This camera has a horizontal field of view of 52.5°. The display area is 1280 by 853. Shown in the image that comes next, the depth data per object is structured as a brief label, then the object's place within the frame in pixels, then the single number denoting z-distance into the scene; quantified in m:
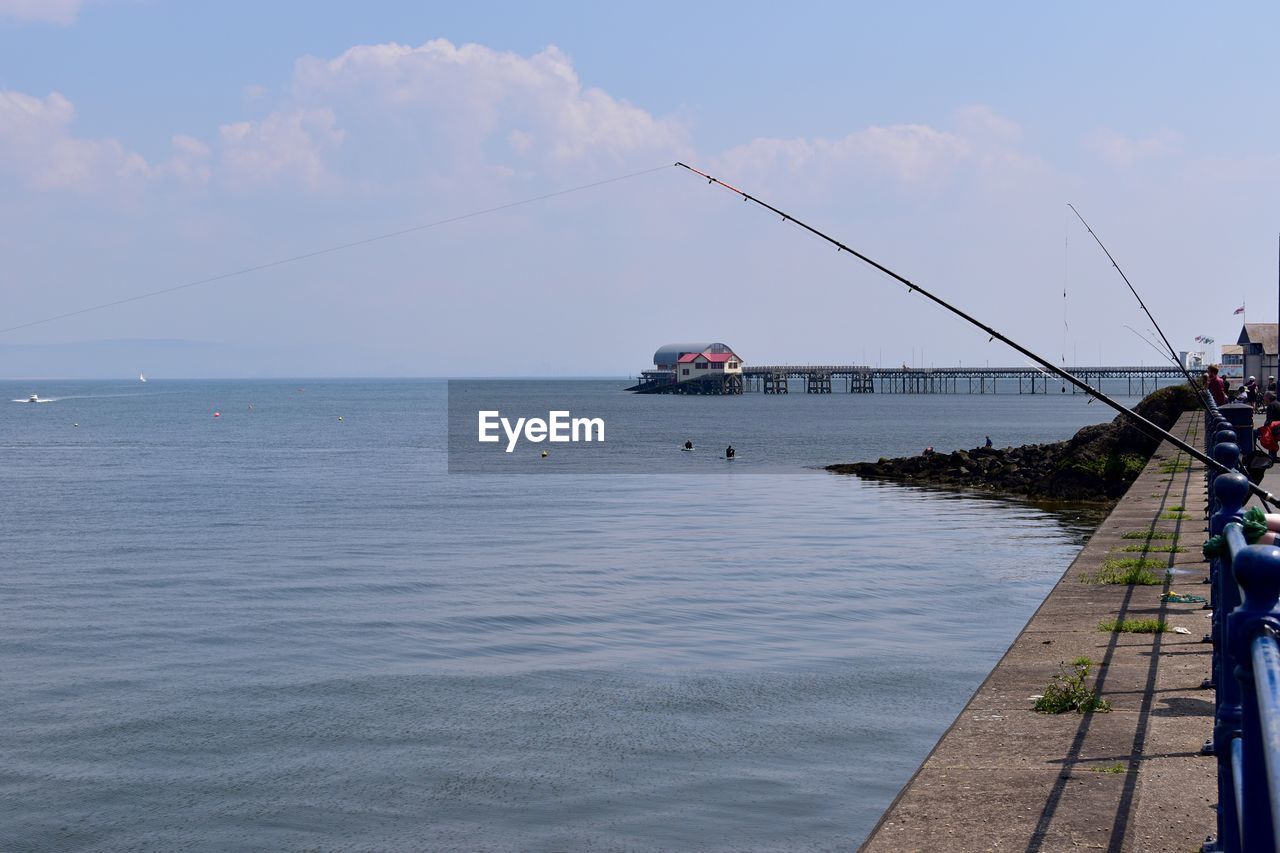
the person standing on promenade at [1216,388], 23.07
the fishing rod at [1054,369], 6.17
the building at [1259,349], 80.25
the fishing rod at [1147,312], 14.97
